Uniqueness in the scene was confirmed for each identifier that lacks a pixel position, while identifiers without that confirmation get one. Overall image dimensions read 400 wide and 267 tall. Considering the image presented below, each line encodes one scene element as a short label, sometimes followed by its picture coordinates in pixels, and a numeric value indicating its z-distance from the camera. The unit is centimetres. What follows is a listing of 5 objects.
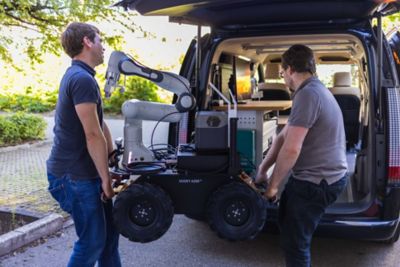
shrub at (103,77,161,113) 1360
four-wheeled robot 257
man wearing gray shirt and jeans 252
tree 544
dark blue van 316
